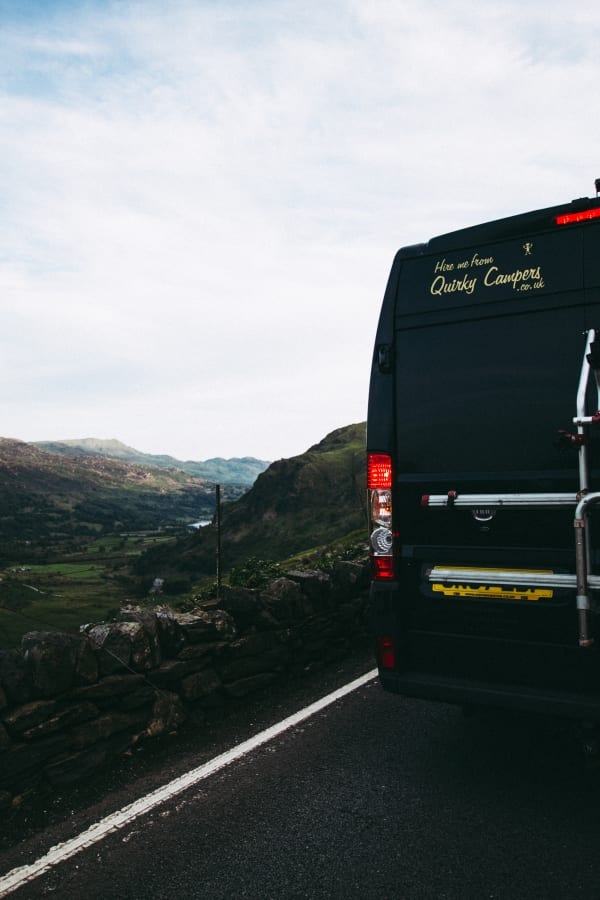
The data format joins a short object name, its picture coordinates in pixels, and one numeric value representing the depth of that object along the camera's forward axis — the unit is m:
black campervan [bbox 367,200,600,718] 3.86
